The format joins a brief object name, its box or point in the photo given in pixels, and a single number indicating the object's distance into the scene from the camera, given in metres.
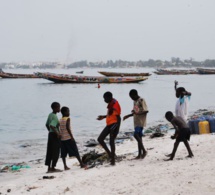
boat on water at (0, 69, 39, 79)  95.88
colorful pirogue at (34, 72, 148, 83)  65.69
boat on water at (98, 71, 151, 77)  79.80
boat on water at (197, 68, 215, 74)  115.06
